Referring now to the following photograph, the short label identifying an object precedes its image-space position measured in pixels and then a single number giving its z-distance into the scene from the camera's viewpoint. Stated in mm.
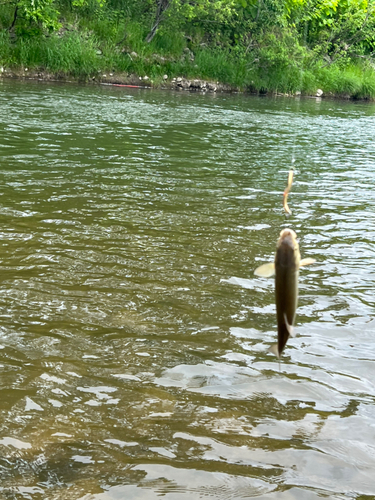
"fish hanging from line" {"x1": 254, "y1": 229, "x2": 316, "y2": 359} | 2355
